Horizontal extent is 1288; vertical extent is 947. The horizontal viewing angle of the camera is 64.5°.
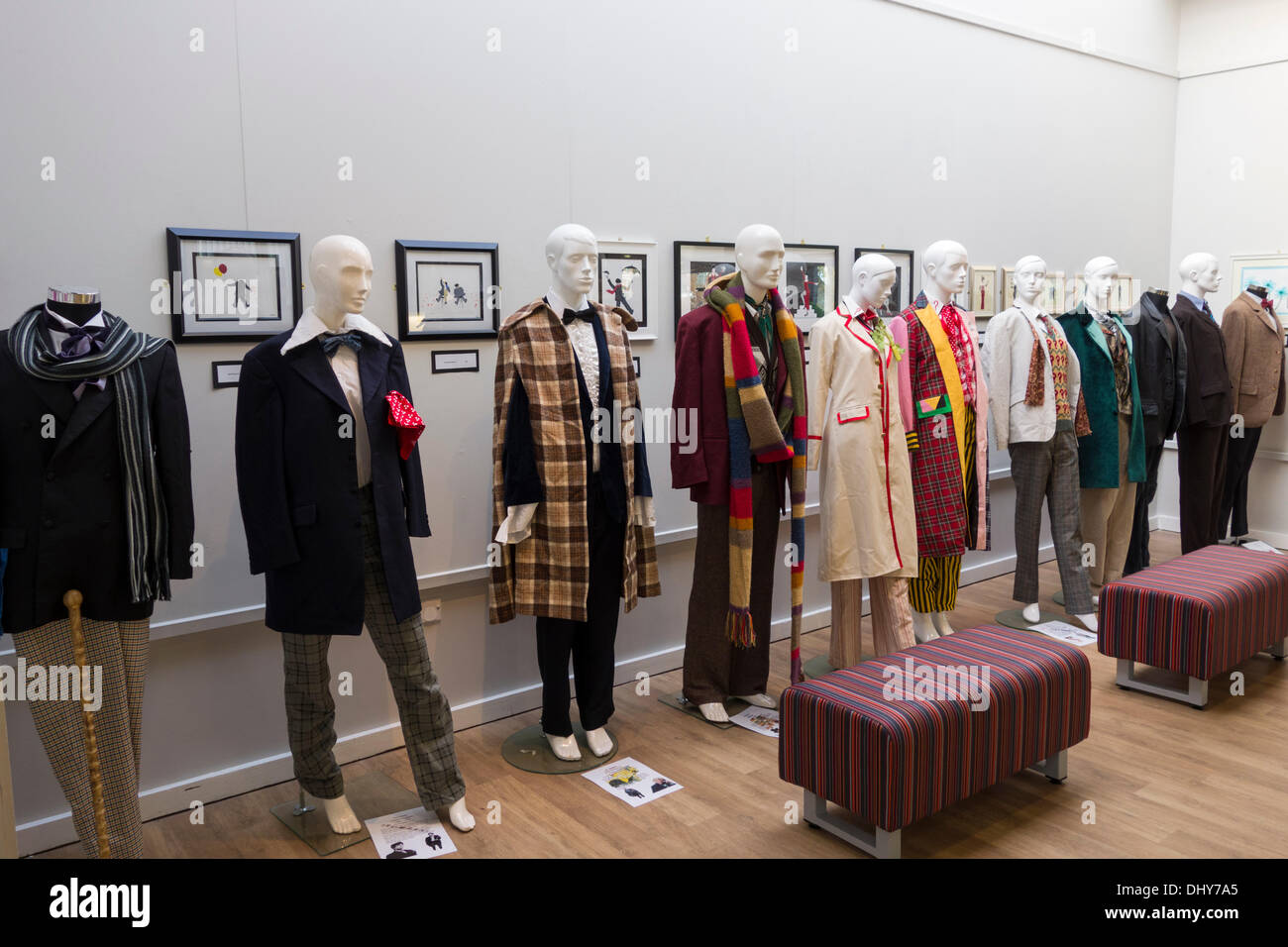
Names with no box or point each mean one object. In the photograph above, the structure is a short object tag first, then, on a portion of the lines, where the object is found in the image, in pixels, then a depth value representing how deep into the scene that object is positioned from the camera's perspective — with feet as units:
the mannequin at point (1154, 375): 19.42
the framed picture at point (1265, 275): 23.93
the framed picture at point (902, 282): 19.04
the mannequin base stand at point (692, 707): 14.40
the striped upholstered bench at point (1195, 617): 13.91
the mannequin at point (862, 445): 14.47
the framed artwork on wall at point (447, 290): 12.78
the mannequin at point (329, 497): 10.03
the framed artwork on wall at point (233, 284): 11.10
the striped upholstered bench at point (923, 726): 9.91
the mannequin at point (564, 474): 12.13
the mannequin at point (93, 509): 8.89
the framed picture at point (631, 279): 14.76
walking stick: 9.01
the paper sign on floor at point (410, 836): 10.59
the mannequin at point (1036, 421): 16.90
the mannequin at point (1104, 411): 18.25
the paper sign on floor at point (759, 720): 13.74
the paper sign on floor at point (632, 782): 11.93
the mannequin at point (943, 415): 15.35
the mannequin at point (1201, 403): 20.40
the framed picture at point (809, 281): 17.30
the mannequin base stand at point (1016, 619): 17.85
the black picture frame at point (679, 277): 15.58
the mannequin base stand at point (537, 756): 12.62
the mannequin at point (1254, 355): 21.52
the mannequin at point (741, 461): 13.30
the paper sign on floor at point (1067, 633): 17.11
